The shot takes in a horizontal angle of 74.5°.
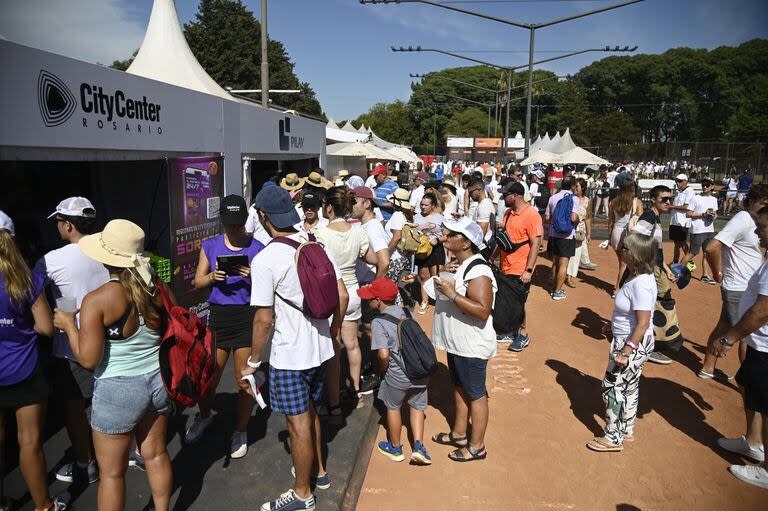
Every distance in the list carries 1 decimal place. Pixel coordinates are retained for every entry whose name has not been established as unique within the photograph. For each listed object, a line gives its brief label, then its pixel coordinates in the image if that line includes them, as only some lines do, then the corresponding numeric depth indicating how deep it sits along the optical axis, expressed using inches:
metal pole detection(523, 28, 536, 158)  574.9
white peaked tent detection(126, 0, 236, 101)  360.5
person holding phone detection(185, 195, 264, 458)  151.0
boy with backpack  143.0
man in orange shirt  235.1
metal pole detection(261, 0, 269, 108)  531.6
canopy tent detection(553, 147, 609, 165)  861.0
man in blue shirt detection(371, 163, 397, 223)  288.4
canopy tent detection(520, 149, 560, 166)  876.5
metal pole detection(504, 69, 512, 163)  737.4
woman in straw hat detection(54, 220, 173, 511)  96.4
